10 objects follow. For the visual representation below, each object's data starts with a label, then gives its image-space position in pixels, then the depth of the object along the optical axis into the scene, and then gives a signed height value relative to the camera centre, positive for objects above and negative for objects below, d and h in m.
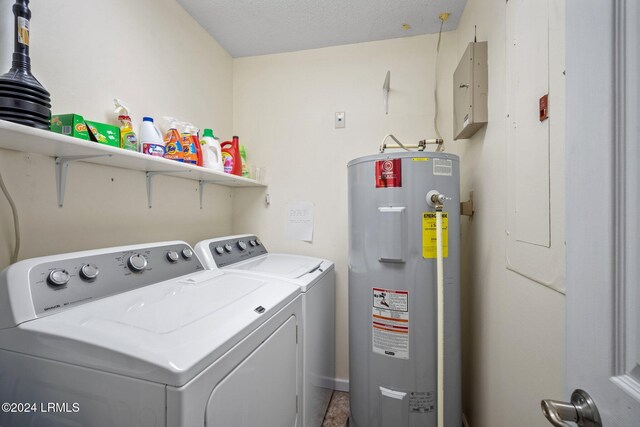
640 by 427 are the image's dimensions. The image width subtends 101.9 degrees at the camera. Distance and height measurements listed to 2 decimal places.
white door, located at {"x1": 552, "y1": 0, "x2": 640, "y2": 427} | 0.36 +0.00
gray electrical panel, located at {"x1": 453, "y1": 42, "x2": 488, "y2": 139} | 1.32 +0.65
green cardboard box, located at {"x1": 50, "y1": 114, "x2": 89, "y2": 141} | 0.91 +0.31
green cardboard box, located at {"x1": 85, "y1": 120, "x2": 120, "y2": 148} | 0.98 +0.32
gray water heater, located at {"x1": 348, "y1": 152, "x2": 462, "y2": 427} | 1.26 -0.38
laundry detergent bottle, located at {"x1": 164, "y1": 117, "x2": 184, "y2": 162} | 1.35 +0.35
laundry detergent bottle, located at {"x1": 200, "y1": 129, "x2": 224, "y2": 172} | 1.57 +0.37
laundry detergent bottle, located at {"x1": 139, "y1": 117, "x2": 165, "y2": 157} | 1.22 +0.35
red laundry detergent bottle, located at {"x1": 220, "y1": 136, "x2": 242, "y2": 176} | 1.77 +0.38
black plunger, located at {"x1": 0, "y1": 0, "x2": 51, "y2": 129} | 0.73 +0.36
